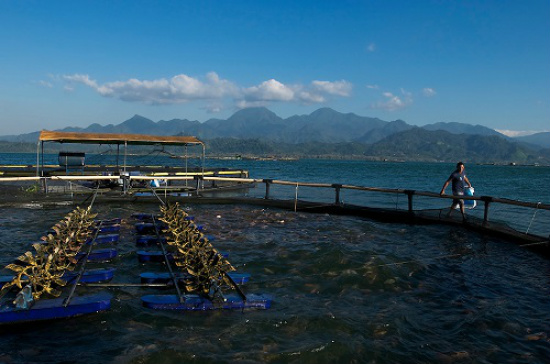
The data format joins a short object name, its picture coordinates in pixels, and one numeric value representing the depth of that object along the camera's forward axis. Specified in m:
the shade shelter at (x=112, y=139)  21.86
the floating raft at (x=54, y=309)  6.92
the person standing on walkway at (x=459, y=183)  16.36
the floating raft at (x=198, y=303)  7.65
